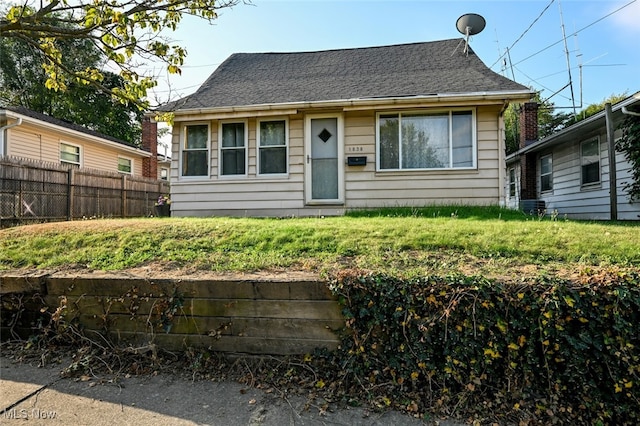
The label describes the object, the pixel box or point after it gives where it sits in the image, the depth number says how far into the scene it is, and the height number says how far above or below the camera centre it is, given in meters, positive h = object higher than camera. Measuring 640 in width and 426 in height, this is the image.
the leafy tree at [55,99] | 21.86 +8.06
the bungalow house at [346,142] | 7.89 +1.84
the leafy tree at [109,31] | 4.55 +2.62
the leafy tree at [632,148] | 8.10 +1.67
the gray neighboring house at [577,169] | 8.59 +1.54
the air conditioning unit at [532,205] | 13.20 +0.45
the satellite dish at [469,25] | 9.31 +5.31
